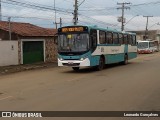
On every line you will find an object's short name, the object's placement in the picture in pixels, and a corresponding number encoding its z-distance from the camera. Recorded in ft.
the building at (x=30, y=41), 68.30
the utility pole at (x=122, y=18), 144.25
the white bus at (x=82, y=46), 48.44
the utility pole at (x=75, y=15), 82.01
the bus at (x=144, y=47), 140.10
